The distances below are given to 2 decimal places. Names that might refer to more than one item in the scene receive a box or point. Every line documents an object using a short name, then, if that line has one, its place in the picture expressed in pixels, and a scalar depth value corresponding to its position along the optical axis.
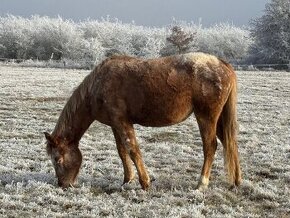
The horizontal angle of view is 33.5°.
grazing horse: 7.88
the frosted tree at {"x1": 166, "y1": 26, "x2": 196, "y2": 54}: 59.12
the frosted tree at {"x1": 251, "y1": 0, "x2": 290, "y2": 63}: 46.66
